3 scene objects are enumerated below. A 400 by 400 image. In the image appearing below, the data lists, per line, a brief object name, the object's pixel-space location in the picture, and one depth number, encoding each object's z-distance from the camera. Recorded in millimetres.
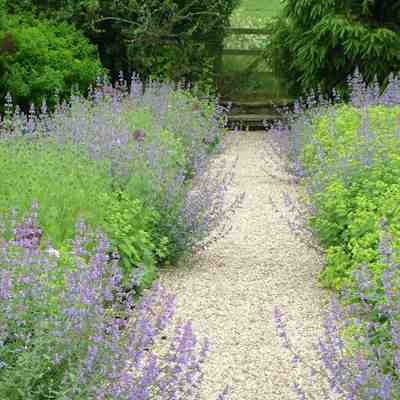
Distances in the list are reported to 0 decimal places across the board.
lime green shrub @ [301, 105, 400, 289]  5403
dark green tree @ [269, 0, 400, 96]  14023
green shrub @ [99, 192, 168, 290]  5508
